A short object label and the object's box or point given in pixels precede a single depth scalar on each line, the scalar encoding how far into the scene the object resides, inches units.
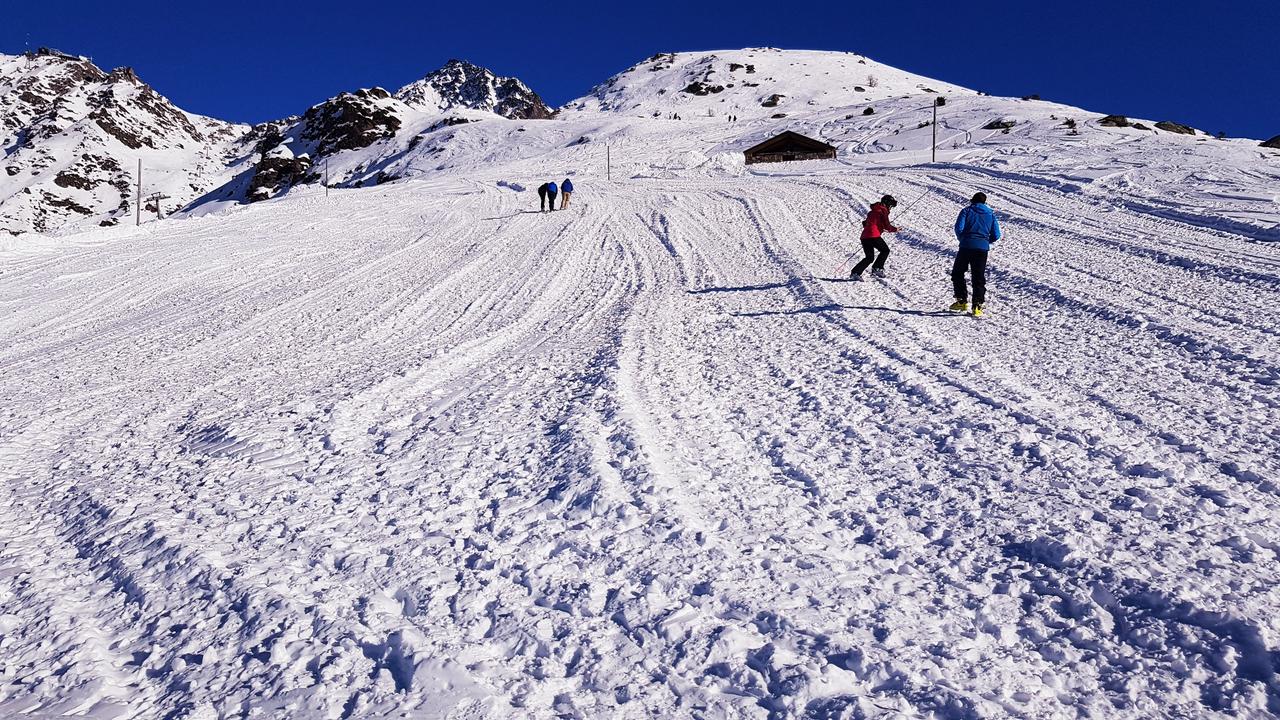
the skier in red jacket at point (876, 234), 382.9
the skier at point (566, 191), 868.0
